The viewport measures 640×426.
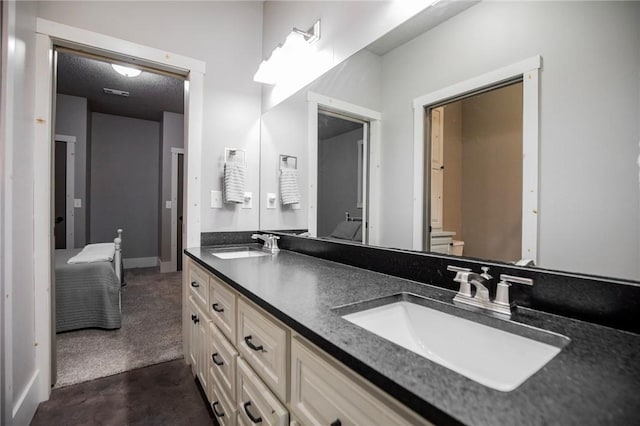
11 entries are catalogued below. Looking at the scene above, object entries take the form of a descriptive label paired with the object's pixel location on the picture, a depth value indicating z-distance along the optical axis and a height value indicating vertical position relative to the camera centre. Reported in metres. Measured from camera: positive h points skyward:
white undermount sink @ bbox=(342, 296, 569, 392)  0.63 -0.32
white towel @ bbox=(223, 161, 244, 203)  2.09 +0.20
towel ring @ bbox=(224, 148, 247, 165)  2.16 +0.43
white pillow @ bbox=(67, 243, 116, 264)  2.60 -0.42
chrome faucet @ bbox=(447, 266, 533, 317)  0.77 -0.22
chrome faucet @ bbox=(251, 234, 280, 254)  1.94 -0.21
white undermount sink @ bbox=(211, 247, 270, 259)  1.84 -0.27
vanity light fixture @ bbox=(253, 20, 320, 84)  1.72 +1.00
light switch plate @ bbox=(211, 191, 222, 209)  2.11 +0.08
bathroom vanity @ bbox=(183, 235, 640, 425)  0.41 -0.26
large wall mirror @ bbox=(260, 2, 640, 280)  0.67 +0.24
